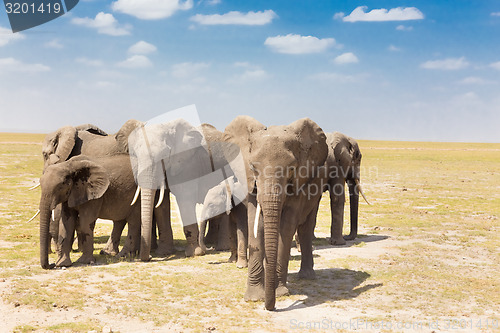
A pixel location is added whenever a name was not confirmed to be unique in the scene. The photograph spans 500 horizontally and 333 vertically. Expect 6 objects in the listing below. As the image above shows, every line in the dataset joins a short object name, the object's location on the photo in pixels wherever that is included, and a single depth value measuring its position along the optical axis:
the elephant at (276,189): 7.95
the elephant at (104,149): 13.14
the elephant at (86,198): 11.05
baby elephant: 11.71
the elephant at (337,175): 14.33
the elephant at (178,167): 12.20
